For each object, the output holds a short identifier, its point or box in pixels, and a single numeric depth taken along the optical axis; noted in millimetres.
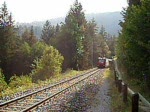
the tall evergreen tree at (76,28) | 69812
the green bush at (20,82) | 31758
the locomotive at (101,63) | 66994
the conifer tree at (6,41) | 71938
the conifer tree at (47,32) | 114500
